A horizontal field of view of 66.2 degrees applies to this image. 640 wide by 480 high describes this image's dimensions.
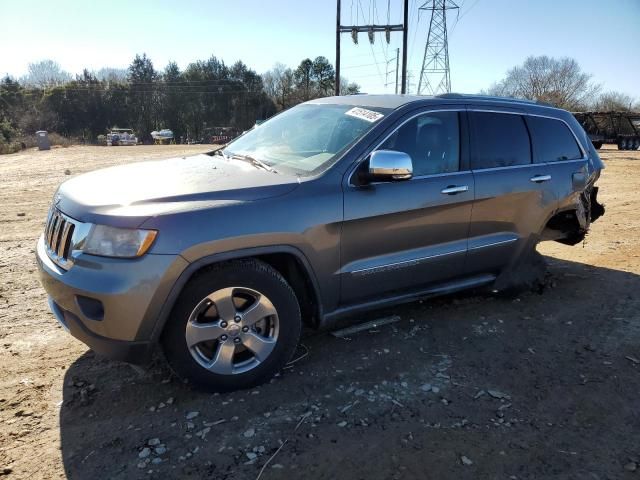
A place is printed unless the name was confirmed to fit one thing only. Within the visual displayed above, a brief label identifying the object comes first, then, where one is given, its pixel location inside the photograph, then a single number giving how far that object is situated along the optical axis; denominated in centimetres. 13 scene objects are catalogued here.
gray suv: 271
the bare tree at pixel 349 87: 6065
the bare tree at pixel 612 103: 6207
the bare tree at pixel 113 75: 6731
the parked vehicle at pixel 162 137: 5375
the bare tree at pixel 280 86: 7044
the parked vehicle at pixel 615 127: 3609
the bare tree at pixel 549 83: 6352
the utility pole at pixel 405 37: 2037
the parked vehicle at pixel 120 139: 4688
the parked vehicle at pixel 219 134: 5738
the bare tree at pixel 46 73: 7188
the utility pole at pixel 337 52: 2112
